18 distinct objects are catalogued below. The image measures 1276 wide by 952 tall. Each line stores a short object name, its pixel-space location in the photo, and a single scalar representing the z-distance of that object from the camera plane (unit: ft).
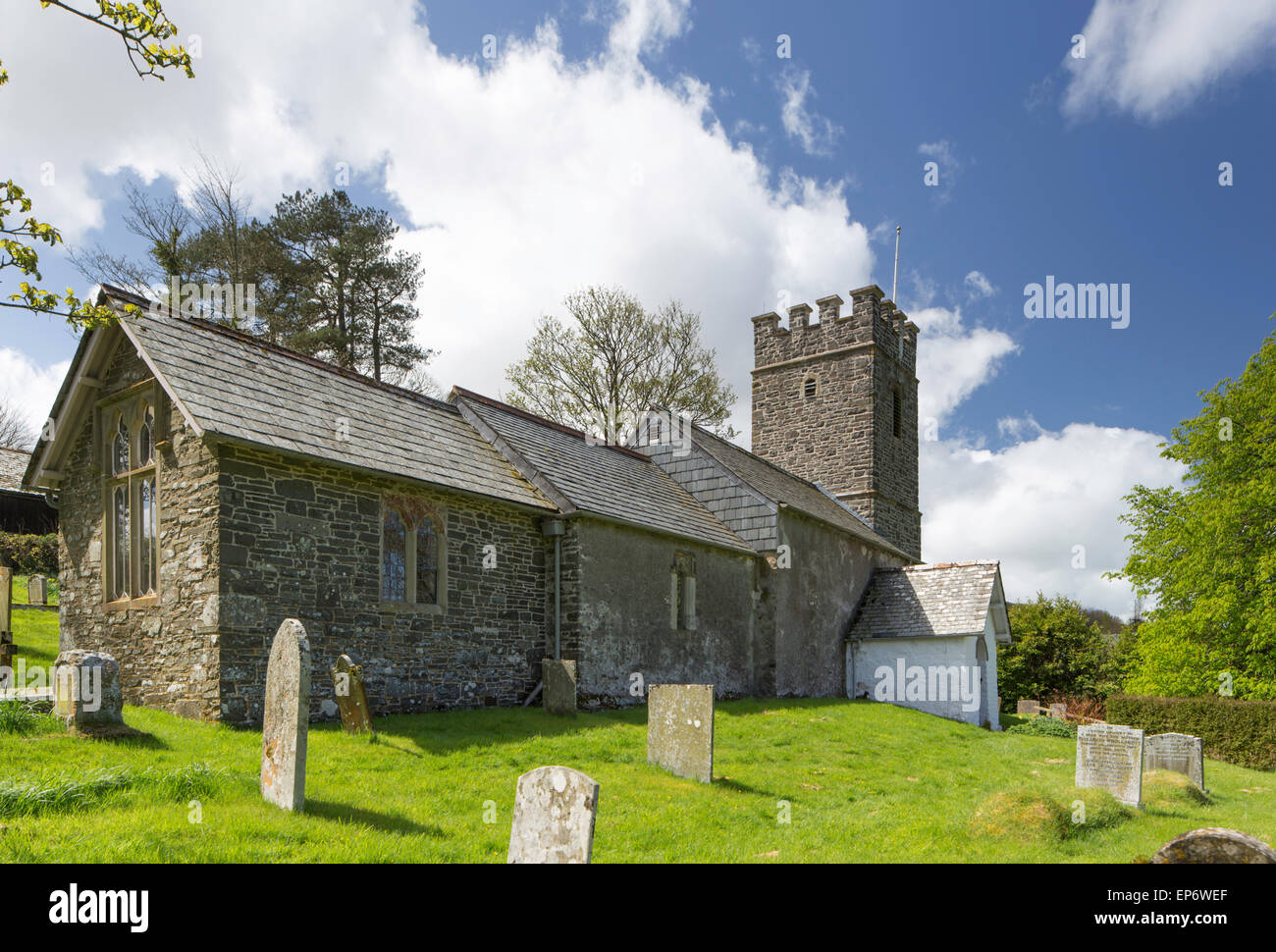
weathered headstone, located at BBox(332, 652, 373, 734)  35.78
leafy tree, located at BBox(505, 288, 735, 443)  108.06
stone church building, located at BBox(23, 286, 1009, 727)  37.73
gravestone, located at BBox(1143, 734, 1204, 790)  46.98
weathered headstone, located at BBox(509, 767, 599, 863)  18.19
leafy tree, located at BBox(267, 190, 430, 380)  100.58
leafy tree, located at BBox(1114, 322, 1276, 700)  73.05
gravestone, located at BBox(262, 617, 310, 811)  24.18
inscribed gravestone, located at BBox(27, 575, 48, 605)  69.87
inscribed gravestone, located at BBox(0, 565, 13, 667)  43.47
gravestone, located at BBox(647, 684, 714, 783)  35.14
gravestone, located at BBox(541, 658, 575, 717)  45.42
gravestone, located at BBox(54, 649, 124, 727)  29.63
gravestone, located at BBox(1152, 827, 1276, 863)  16.72
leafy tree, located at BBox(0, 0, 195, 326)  23.76
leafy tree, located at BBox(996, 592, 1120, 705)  104.58
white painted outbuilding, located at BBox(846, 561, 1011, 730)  77.77
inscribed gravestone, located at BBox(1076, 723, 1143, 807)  38.63
